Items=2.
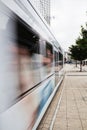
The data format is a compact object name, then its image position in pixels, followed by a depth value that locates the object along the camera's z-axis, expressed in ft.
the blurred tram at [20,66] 3.51
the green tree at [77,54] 46.78
